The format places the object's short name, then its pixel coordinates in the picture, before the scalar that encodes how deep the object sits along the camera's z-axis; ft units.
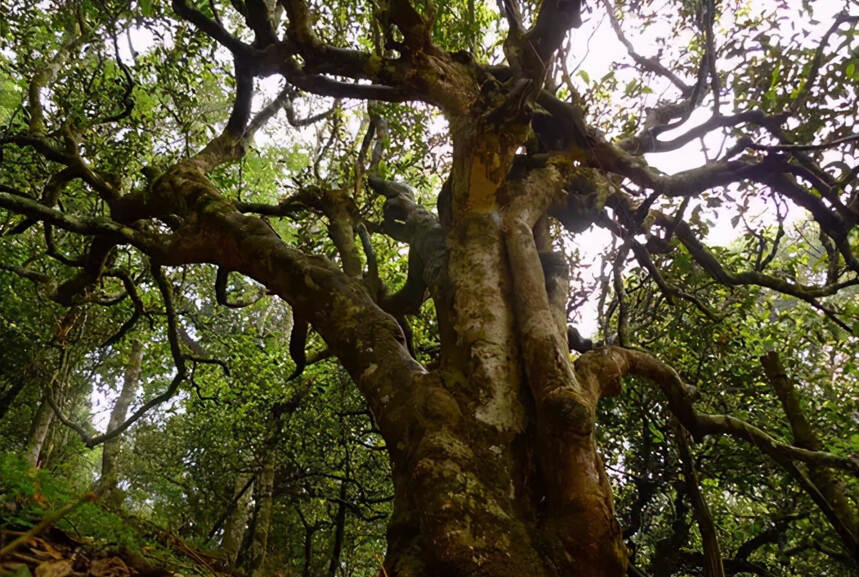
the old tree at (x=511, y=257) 7.63
